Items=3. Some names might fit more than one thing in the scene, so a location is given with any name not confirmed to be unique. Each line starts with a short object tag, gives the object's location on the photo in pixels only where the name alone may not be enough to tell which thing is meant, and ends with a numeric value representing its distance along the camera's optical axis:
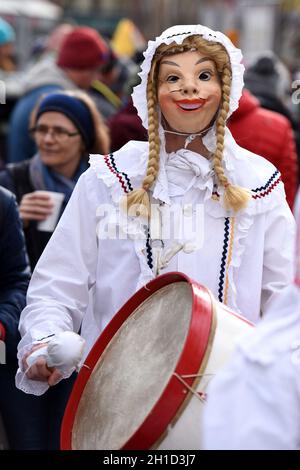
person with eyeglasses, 9.41
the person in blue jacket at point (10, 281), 7.20
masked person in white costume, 6.32
